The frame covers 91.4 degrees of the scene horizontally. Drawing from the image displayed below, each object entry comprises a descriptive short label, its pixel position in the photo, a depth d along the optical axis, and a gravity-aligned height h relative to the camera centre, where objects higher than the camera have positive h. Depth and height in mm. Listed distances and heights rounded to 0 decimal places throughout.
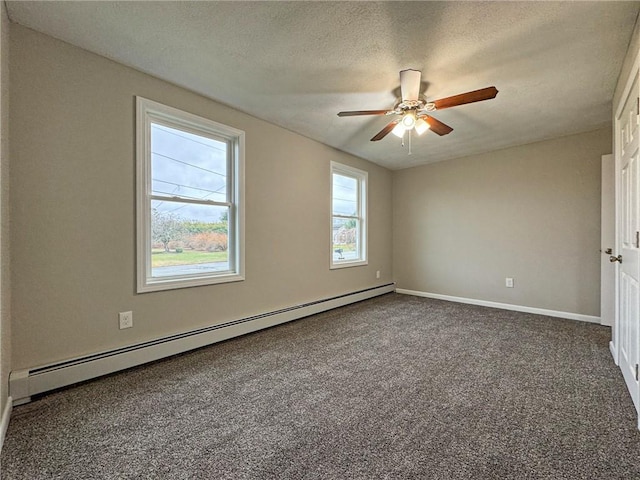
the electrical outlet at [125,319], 2443 -630
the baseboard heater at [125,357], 1977 -910
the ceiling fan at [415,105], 2266 +1062
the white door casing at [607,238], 3414 +24
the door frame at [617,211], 2469 +234
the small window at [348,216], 4676 +372
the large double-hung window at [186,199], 2602 +375
